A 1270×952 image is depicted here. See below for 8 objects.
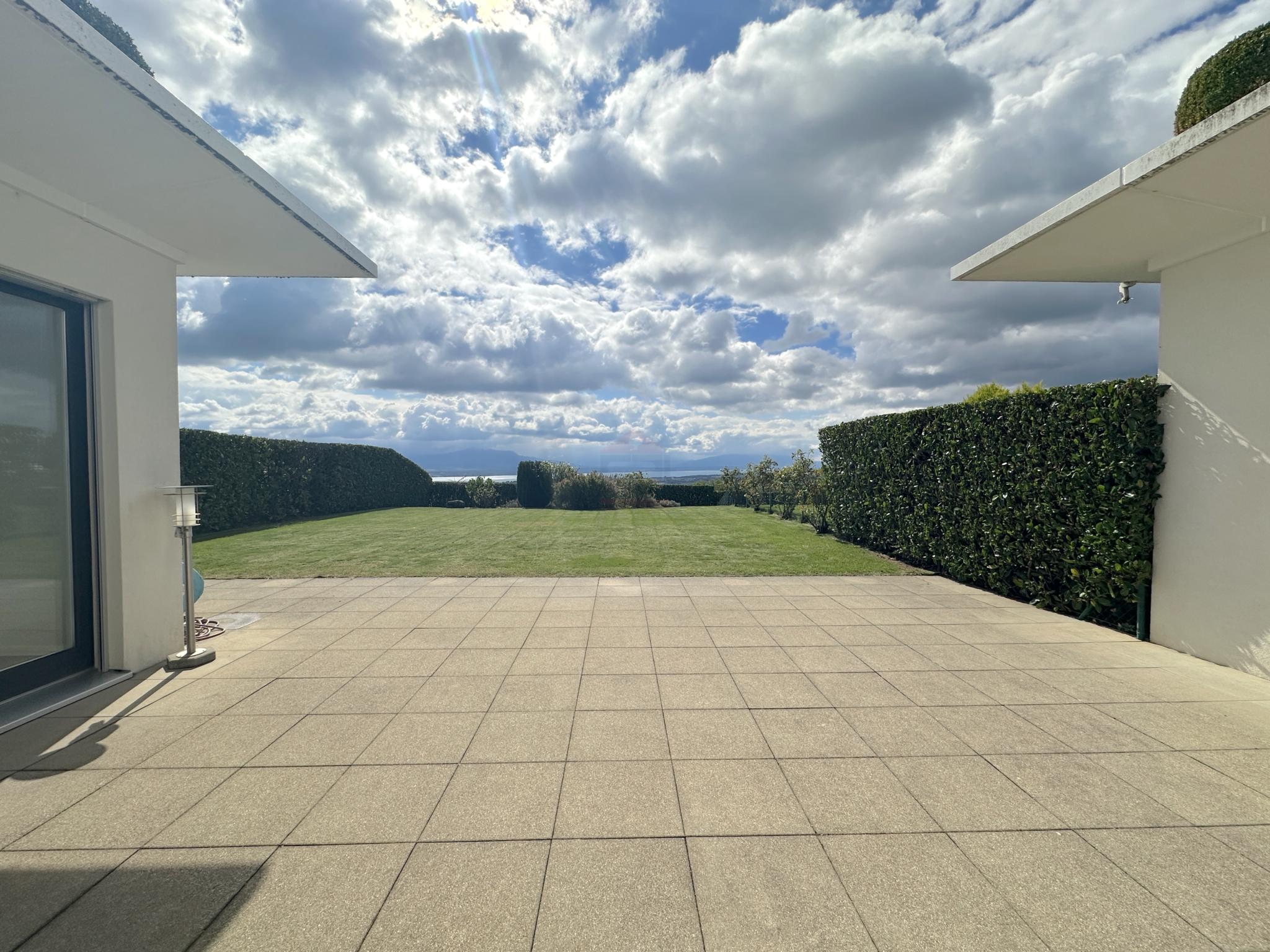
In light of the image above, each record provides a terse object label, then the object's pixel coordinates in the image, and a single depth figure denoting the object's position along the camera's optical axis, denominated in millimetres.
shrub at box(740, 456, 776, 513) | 19453
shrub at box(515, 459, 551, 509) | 21891
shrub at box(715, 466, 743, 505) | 21797
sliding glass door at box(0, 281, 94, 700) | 3881
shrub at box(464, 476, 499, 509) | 22781
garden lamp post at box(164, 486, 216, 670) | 4680
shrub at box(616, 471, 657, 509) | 21547
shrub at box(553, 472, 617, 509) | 20922
